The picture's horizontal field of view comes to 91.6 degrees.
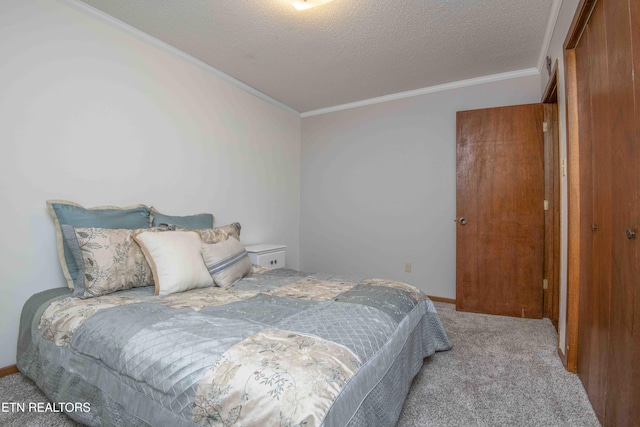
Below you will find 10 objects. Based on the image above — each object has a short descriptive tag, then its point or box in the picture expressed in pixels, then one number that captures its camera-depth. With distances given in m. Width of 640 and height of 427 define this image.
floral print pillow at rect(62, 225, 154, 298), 1.83
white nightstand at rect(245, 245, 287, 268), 3.16
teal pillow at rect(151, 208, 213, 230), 2.48
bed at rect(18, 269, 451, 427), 0.93
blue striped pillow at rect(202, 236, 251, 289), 2.15
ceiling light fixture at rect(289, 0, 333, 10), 2.06
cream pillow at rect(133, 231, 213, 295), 1.93
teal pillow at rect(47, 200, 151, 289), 1.95
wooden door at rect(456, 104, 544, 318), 2.98
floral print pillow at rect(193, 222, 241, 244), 2.32
